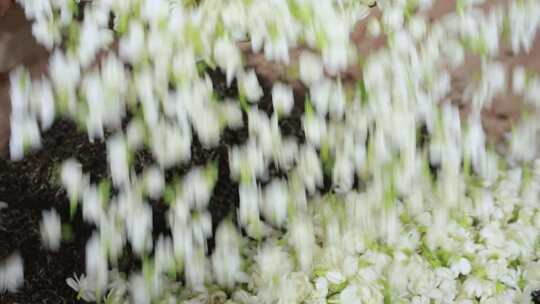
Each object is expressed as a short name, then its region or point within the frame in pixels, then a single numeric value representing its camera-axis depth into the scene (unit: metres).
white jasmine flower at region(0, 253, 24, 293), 0.89
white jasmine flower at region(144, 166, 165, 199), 0.88
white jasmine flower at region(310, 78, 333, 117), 0.91
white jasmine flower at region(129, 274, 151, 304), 0.89
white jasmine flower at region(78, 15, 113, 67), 0.88
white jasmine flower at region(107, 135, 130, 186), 0.87
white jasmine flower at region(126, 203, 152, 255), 0.88
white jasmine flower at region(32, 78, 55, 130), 0.87
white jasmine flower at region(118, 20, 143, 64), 0.88
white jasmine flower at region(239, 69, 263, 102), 0.90
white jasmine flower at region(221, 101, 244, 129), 0.90
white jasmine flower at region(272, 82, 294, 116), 0.90
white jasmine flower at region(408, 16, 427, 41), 0.93
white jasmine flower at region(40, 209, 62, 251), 0.89
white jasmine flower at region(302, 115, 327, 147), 0.90
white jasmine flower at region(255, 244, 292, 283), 0.90
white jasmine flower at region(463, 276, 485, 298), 0.91
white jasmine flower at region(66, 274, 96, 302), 0.90
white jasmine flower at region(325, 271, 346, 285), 0.89
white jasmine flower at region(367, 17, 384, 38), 0.93
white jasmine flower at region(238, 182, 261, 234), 0.90
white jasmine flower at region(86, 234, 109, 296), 0.88
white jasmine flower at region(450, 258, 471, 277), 0.92
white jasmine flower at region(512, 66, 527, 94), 0.97
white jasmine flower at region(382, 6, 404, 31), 0.93
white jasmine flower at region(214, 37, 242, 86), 0.89
